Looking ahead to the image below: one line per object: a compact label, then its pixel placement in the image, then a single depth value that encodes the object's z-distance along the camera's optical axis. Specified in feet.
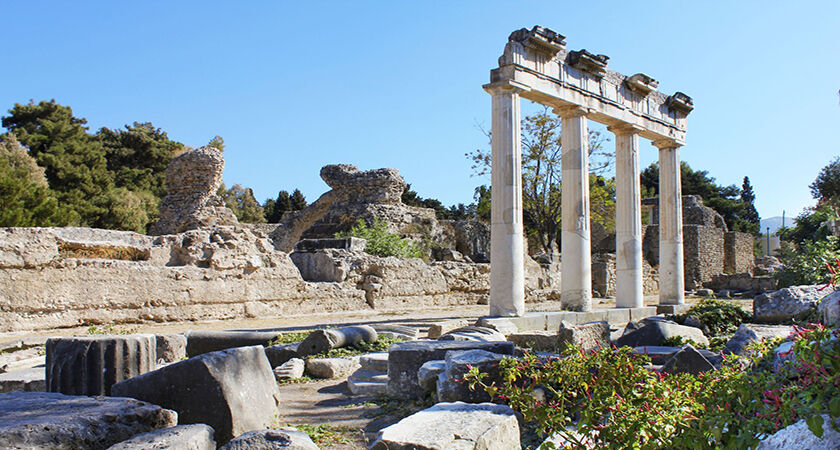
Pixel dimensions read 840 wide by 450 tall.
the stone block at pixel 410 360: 16.57
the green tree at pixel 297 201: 156.54
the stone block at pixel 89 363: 14.33
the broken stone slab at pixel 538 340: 22.97
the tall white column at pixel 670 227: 49.85
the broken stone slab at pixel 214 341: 22.33
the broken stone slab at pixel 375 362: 19.83
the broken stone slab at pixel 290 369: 19.69
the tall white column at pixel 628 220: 45.24
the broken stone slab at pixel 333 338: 22.94
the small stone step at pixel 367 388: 17.34
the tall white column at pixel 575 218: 39.75
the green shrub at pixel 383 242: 53.67
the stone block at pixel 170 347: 20.38
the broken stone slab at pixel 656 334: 24.31
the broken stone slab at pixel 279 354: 21.59
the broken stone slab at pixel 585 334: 21.30
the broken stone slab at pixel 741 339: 18.19
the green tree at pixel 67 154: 98.02
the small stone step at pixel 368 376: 18.21
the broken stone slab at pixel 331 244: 49.43
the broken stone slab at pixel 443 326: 28.55
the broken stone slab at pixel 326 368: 20.34
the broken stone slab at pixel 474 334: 23.24
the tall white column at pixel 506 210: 34.76
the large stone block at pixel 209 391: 11.99
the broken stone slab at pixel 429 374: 15.37
